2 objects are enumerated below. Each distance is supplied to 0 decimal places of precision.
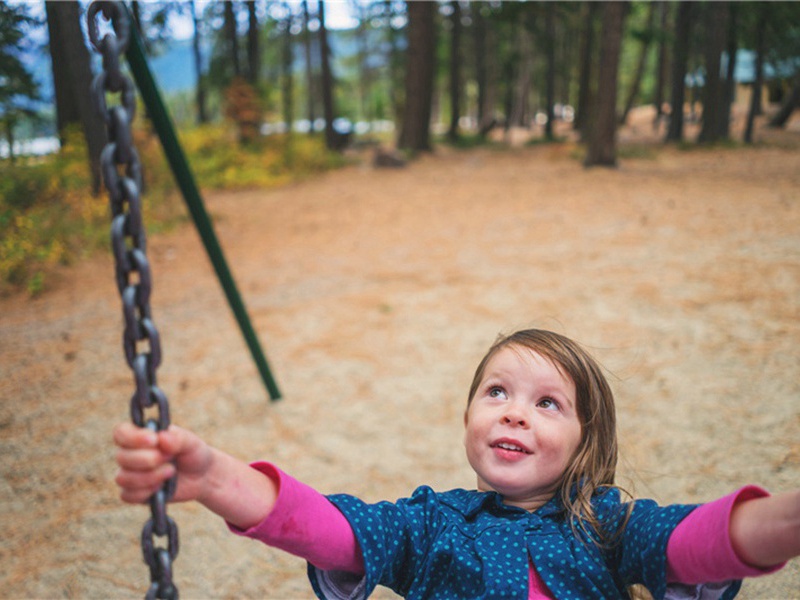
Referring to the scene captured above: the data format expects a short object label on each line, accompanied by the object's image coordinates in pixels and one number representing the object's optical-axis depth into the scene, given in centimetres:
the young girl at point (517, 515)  116
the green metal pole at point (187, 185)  253
